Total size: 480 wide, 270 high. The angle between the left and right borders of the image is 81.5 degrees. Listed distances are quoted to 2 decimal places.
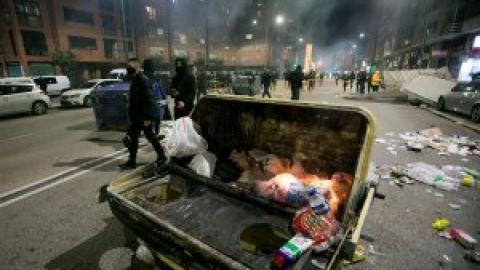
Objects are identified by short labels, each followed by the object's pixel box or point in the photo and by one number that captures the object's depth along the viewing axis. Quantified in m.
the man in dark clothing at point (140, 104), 5.09
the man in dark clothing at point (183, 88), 6.43
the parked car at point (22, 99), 12.72
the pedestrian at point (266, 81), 16.86
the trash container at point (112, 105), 8.23
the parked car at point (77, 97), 15.88
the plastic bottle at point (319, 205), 2.19
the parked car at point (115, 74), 20.31
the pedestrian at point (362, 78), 20.05
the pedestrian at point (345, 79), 24.50
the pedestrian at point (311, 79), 24.89
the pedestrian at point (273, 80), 26.42
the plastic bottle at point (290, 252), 1.80
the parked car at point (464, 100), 10.74
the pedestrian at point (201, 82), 17.17
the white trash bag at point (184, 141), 3.34
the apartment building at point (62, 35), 27.06
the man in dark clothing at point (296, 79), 12.98
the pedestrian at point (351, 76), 26.53
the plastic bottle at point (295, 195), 2.50
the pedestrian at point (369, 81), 21.09
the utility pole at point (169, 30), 45.62
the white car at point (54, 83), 20.14
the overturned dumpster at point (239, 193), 1.97
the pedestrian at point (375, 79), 20.02
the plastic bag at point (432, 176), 4.79
